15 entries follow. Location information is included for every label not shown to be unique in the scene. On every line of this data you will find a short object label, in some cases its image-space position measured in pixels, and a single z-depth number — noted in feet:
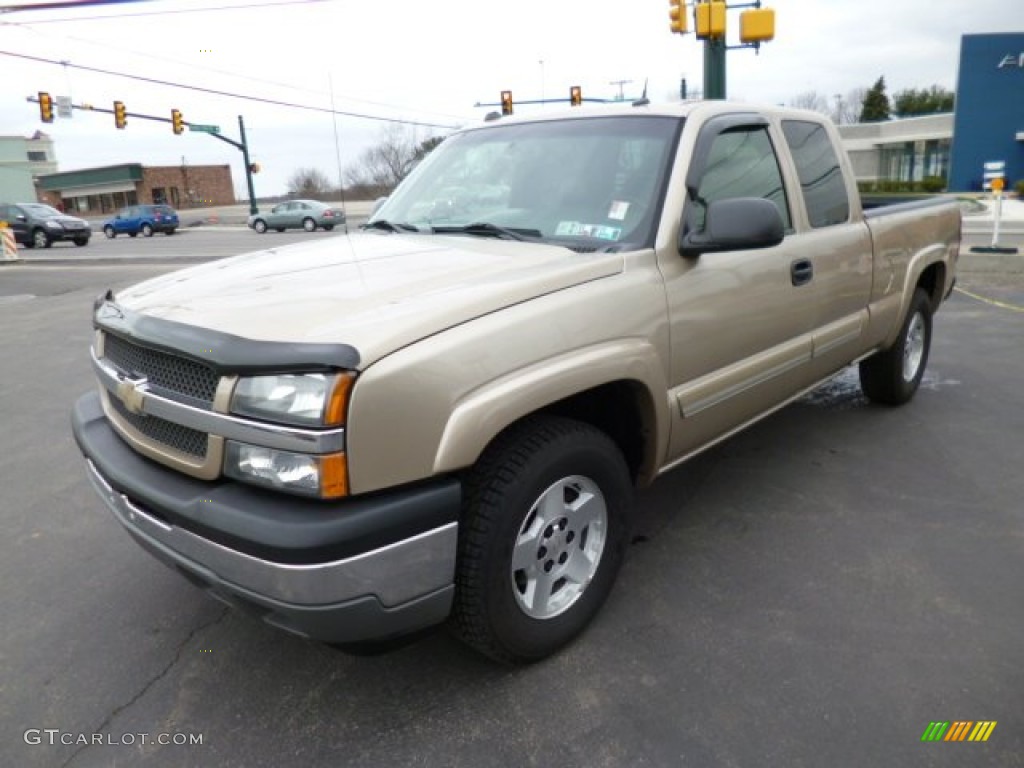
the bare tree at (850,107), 274.42
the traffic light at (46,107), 99.76
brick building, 208.03
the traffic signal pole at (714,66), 48.38
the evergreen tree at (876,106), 225.97
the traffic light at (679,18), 51.29
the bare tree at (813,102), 253.42
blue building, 115.14
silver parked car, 107.96
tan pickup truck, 6.65
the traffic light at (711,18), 45.21
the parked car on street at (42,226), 90.38
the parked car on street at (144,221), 118.83
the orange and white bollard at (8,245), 67.67
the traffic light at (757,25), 45.42
